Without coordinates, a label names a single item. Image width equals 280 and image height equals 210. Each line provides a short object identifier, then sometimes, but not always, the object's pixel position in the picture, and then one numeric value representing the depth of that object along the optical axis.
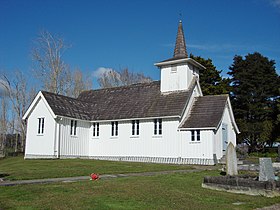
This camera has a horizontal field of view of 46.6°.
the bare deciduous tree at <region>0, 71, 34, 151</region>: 51.38
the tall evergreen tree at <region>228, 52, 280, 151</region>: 44.28
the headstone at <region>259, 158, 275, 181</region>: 13.19
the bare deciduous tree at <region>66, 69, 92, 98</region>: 56.86
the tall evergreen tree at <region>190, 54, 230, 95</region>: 47.06
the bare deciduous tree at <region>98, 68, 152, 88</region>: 64.63
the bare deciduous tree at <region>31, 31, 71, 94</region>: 50.03
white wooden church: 29.33
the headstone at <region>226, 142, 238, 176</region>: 15.33
